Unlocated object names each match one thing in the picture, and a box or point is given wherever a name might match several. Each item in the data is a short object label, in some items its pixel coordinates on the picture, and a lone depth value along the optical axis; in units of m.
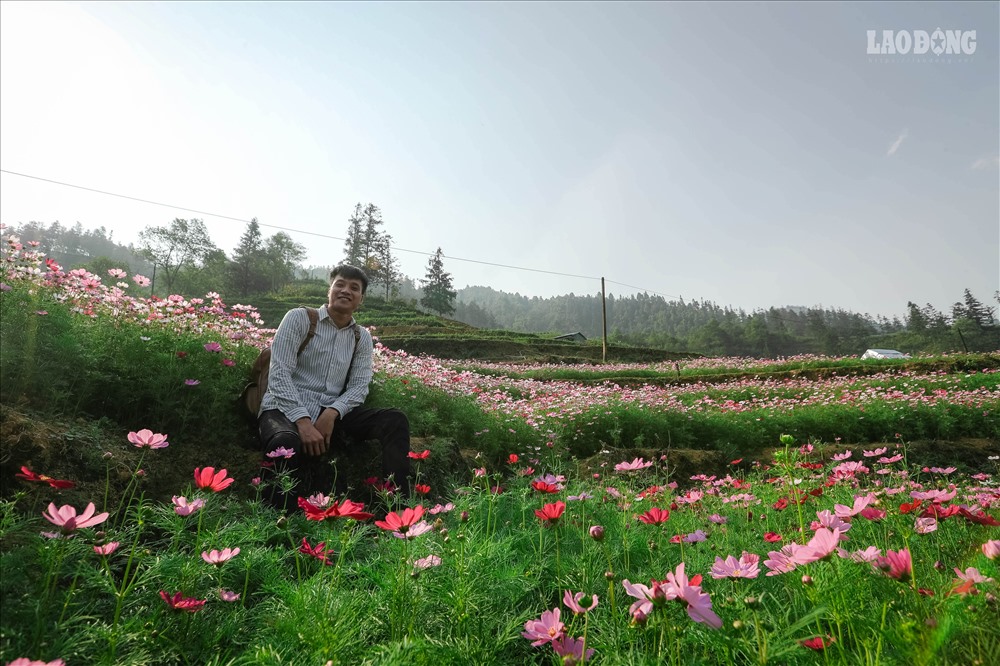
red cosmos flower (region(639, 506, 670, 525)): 1.26
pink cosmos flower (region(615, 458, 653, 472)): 1.79
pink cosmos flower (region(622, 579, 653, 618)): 0.87
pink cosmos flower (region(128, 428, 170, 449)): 1.33
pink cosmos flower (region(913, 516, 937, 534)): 1.17
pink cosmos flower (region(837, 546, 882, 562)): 0.98
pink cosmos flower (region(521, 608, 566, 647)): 0.93
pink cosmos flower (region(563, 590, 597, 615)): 0.85
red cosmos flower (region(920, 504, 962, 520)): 1.22
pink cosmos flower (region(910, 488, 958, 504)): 1.33
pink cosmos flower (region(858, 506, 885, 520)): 1.19
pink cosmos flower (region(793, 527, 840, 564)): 0.85
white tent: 21.17
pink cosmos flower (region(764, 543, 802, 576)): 1.00
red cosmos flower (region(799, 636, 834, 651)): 0.87
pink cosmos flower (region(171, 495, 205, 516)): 1.20
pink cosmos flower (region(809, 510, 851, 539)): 1.05
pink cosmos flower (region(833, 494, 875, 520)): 1.12
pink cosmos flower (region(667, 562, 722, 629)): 0.77
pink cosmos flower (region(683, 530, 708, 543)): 1.39
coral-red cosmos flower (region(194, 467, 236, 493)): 1.23
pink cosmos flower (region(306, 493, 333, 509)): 1.50
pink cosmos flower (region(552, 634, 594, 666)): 0.84
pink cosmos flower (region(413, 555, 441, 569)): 1.25
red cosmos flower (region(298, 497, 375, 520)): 1.02
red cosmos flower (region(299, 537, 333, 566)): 1.22
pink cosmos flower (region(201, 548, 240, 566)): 1.12
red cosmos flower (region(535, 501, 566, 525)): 1.23
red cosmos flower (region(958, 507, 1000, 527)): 1.20
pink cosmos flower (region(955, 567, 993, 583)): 0.94
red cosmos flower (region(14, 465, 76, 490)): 1.12
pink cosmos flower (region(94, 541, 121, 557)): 1.05
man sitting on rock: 2.62
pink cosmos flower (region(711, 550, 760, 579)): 0.96
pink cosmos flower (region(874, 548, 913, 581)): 0.86
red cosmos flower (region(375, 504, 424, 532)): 1.08
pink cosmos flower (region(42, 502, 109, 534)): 0.96
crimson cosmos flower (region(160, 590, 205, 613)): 1.04
